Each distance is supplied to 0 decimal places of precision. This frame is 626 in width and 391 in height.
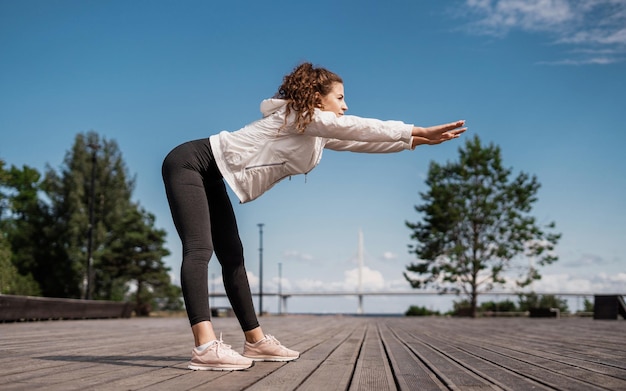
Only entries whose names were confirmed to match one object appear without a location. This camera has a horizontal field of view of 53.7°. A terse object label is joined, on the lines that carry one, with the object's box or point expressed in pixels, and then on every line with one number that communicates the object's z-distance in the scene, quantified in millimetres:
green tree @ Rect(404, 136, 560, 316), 28953
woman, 3092
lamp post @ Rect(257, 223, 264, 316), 36450
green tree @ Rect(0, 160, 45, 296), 37500
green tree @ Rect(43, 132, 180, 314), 31656
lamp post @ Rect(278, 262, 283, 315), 51891
